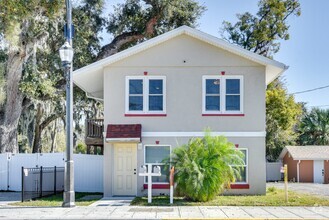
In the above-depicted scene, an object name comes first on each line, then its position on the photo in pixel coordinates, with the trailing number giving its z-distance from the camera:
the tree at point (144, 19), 31.25
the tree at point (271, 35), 34.66
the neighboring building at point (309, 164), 37.88
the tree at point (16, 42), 24.17
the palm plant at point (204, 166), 17.42
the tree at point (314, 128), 43.53
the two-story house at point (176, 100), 20.42
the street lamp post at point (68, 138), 16.11
